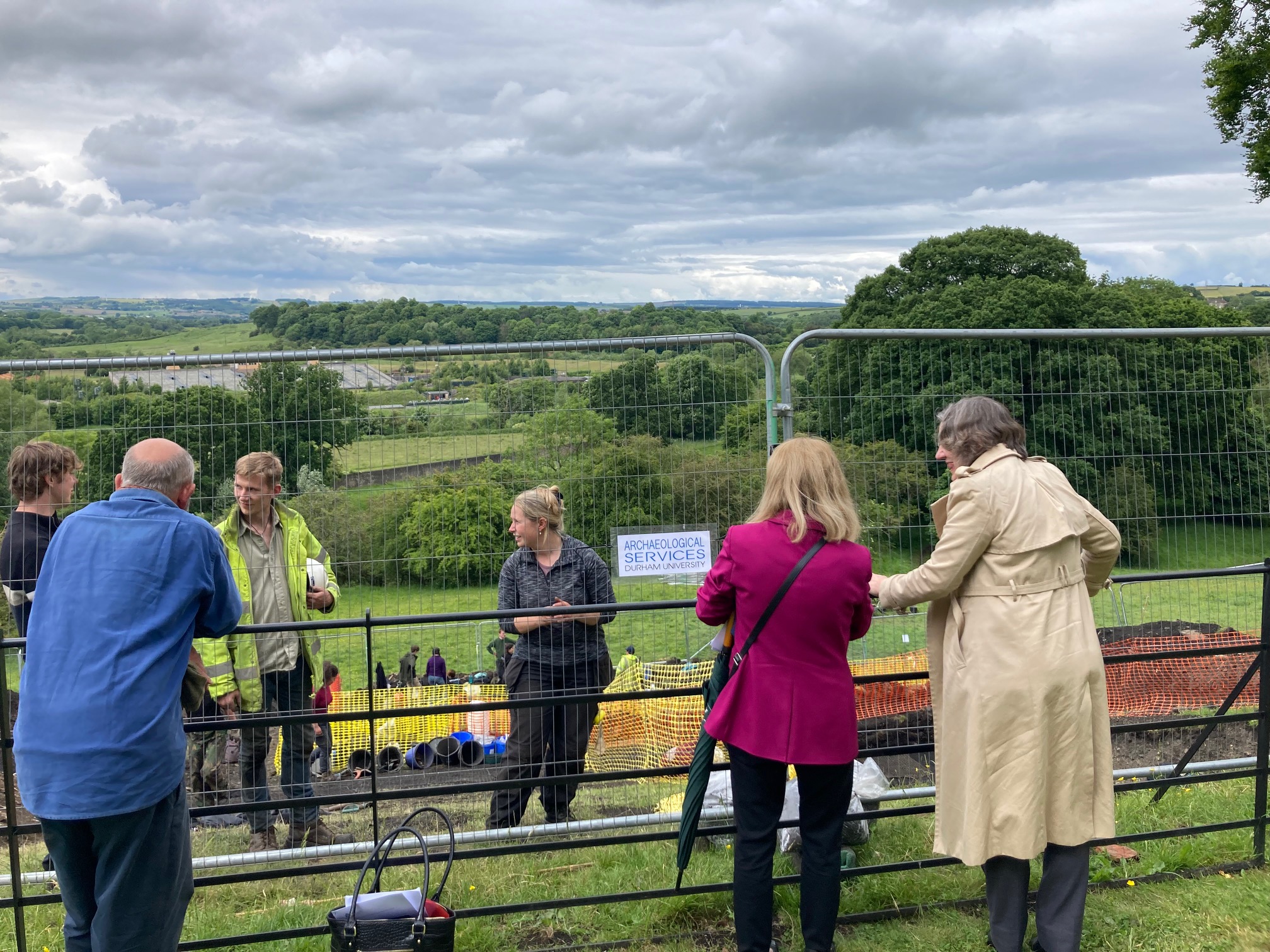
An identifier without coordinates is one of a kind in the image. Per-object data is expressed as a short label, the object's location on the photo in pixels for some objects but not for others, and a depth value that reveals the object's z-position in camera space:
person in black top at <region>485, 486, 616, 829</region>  4.16
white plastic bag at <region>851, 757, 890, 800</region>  4.45
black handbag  2.91
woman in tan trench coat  3.12
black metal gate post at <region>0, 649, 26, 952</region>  3.32
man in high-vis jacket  4.40
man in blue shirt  2.73
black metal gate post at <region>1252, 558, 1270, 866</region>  4.00
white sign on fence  5.93
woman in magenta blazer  3.13
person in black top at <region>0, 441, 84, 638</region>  4.69
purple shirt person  7.01
